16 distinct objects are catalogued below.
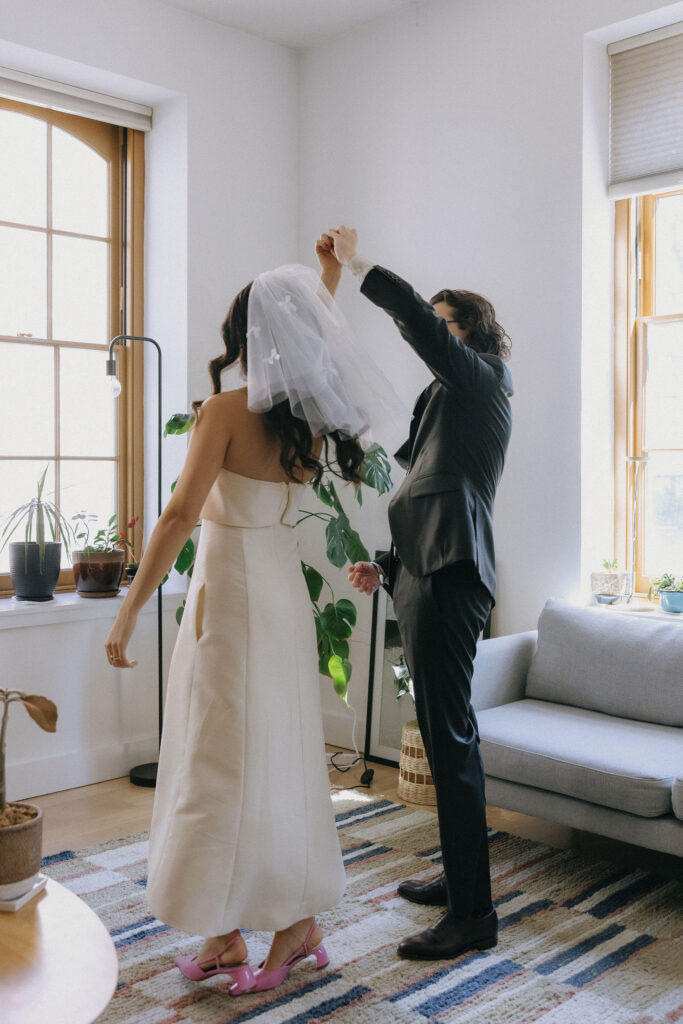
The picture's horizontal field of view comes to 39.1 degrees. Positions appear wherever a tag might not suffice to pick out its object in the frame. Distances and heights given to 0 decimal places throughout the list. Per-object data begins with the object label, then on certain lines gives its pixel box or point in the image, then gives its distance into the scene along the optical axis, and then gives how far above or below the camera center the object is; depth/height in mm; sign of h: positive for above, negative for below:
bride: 2041 -293
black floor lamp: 3607 -994
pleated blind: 3389 +1455
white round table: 1260 -642
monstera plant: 3609 -165
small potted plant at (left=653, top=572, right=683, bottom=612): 3332 -269
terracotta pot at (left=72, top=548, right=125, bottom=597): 3740 -214
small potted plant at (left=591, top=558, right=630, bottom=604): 3439 -252
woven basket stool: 3467 -936
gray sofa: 2557 -642
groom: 2281 -199
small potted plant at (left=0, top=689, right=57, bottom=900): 1555 -522
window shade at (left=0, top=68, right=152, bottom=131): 3697 +1676
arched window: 3822 +856
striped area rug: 2096 -1066
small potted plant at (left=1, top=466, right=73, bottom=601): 3592 -153
